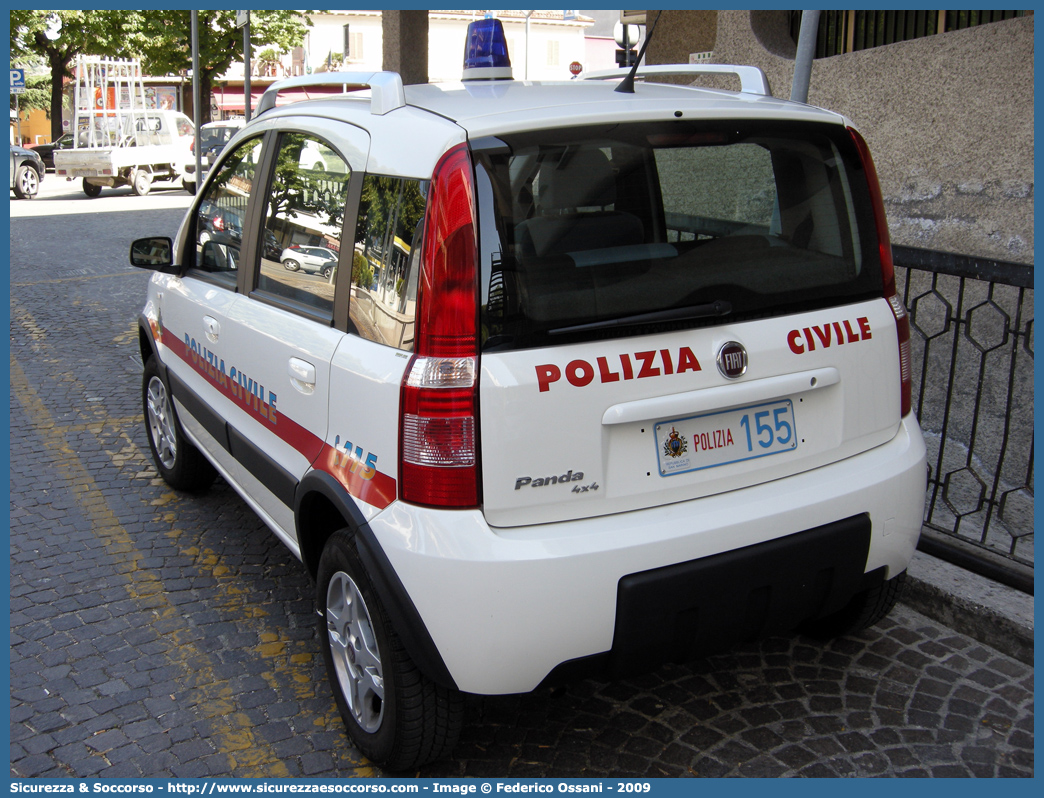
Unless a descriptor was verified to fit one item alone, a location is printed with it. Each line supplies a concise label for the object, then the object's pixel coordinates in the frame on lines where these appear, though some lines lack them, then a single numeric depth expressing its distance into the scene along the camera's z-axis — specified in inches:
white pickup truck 928.9
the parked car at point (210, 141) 1013.0
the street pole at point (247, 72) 469.3
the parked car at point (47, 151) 1319.4
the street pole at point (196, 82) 638.5
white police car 91.6
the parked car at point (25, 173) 917.2
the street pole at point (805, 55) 169.0
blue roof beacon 139.9
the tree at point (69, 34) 1366.4
